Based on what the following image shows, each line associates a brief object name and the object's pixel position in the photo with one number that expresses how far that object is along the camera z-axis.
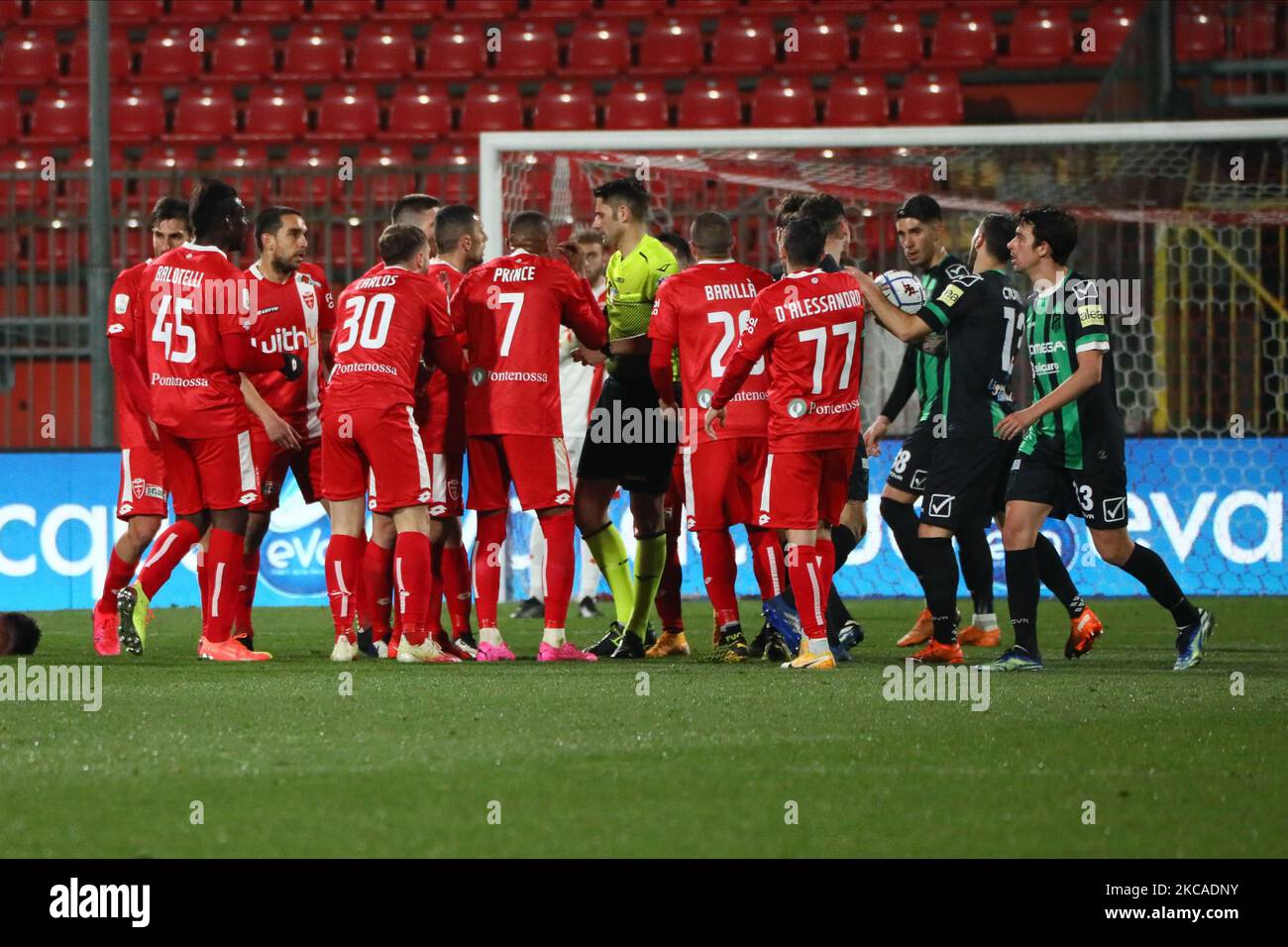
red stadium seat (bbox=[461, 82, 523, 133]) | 18.59
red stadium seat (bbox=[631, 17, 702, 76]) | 19.20
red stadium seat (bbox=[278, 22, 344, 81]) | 19.91
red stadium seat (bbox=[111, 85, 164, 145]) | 19.22
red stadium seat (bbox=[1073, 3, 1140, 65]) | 18.48
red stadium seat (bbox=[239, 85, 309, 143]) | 18.99
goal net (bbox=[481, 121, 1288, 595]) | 12.01
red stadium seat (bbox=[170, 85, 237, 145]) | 19.20
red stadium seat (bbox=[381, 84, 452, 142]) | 18.70
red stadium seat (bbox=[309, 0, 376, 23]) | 20.33
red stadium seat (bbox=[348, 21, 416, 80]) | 19.80
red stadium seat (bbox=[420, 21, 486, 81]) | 19.52
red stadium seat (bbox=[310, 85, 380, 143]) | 18.84
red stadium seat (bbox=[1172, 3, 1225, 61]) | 16.12
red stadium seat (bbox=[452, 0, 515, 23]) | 20.03
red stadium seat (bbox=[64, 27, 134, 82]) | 20.23
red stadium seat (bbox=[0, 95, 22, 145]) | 19.11
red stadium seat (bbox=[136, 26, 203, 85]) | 20.16
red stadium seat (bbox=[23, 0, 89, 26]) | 20.81
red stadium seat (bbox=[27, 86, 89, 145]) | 19.20
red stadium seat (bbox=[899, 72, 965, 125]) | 17.89
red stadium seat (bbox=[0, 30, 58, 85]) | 20.20
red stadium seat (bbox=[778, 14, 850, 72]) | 18.91
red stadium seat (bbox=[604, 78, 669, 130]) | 18.22
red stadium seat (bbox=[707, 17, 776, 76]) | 19.09
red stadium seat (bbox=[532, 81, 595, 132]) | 18.45
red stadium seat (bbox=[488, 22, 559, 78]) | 19.34
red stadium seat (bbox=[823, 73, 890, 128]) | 17.97
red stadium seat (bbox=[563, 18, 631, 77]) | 19.27
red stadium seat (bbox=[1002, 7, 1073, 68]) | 18.53
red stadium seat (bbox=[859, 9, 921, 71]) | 18.91
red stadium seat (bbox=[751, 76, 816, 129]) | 18.00
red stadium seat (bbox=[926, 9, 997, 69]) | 18.78
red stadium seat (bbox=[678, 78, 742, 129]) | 18.25
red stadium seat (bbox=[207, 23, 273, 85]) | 20.00
